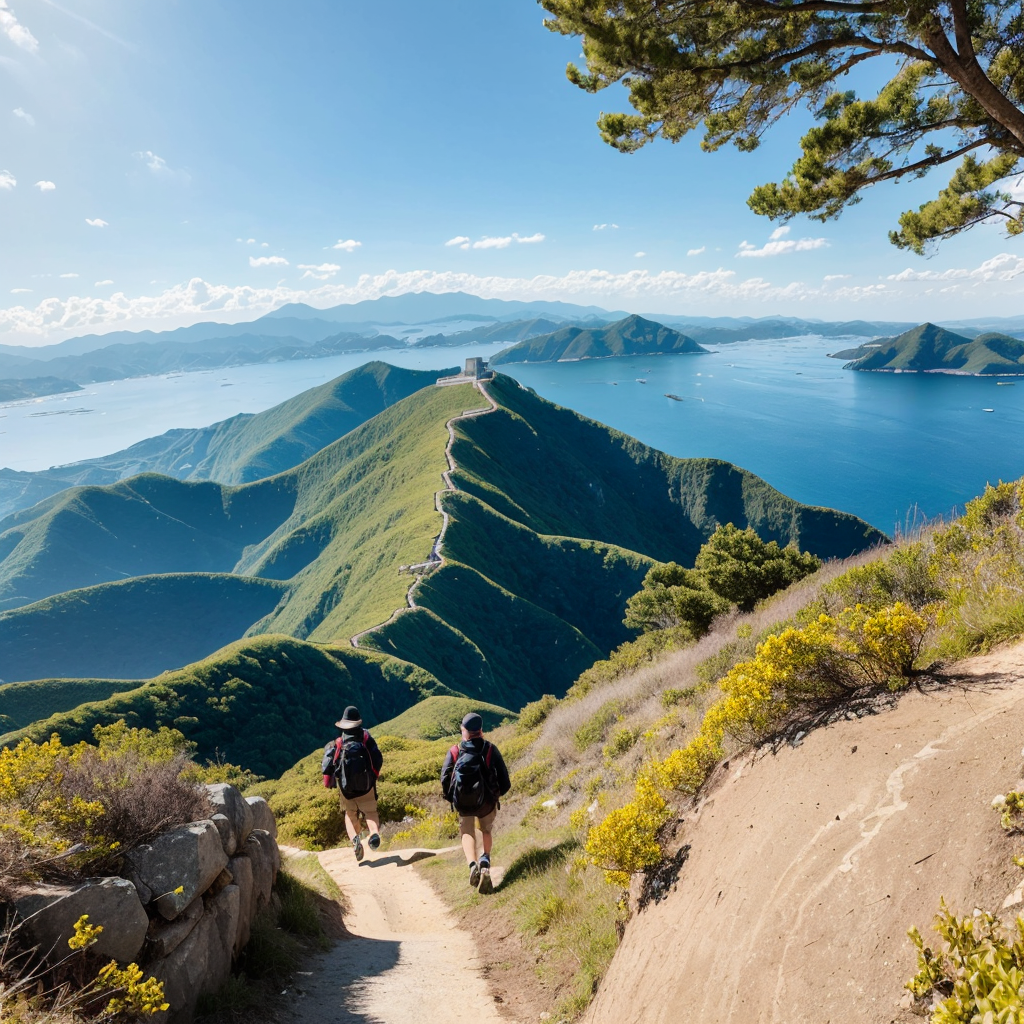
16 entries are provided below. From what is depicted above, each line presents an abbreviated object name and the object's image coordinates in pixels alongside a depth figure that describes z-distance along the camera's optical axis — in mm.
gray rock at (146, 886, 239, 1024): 4352
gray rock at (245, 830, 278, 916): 6062
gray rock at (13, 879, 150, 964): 3918
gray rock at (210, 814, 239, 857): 5746
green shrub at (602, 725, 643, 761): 8414
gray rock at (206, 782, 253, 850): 6074
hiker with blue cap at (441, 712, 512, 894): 7398
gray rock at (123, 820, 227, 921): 4602
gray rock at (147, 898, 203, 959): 4414
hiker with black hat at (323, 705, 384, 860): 9008
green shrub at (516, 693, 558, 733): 16797
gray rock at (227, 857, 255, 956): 5405
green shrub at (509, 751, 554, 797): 10539
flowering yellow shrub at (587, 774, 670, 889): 4941
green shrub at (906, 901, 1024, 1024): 2055
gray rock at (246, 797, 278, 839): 7162
